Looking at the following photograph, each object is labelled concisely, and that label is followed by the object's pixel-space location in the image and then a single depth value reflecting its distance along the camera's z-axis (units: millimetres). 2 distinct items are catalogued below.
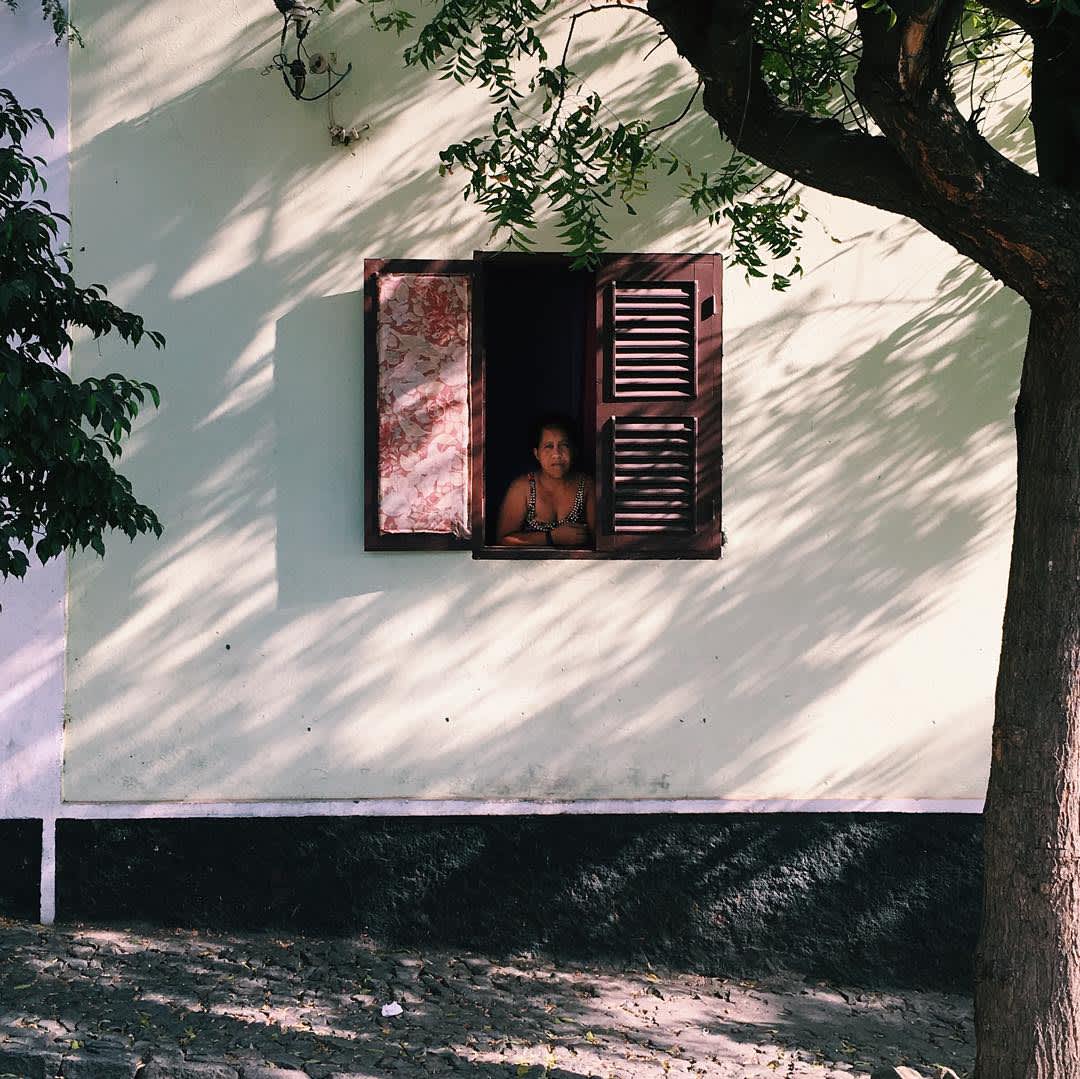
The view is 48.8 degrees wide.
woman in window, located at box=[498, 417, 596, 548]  5531
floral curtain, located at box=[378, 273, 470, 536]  5254
